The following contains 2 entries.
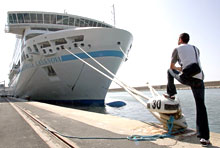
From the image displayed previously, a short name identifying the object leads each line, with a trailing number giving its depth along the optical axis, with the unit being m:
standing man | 2.95
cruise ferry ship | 14.93
